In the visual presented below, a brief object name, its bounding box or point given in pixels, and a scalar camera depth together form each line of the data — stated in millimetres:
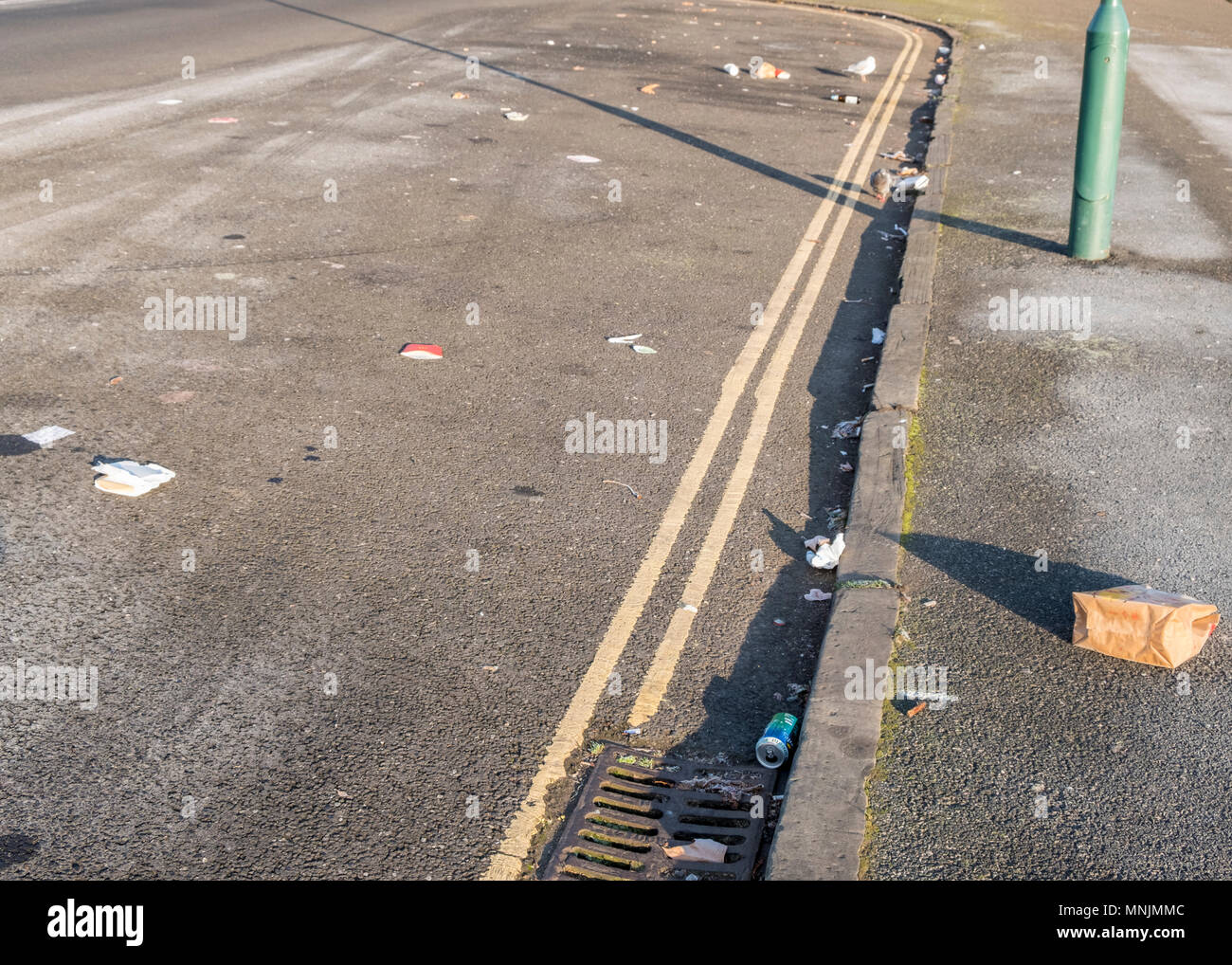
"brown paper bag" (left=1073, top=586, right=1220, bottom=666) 4387
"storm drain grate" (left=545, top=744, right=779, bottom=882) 3625
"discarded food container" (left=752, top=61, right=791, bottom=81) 17188
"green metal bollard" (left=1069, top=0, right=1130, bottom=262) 8375
